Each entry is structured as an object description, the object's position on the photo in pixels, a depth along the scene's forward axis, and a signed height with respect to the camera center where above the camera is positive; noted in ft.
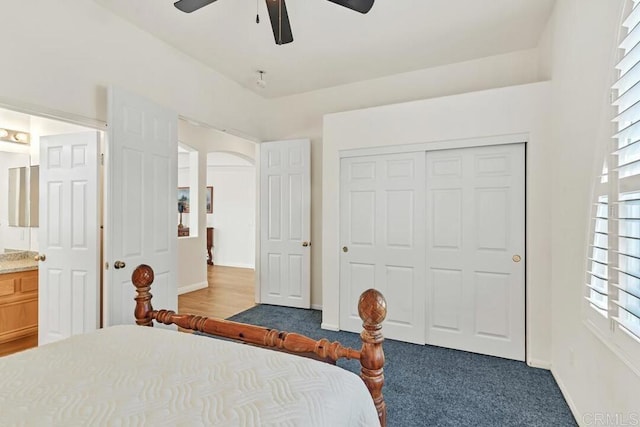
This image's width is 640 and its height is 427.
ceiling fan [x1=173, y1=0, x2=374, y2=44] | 6.48 +4.32
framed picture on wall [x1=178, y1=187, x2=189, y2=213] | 24.77 +0.74
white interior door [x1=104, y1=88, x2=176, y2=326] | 8.21 +0.21
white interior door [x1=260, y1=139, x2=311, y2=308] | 14.47 -0.60
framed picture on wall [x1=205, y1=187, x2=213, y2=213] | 27.53 +0.88
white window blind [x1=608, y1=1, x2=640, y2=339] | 4.39 +0.36
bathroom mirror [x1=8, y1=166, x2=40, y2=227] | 12.09 +0.46
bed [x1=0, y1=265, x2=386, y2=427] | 2.88 -1.89
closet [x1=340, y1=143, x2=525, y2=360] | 9.60 -1.06
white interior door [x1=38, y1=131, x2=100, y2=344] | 9.23 -0.88
